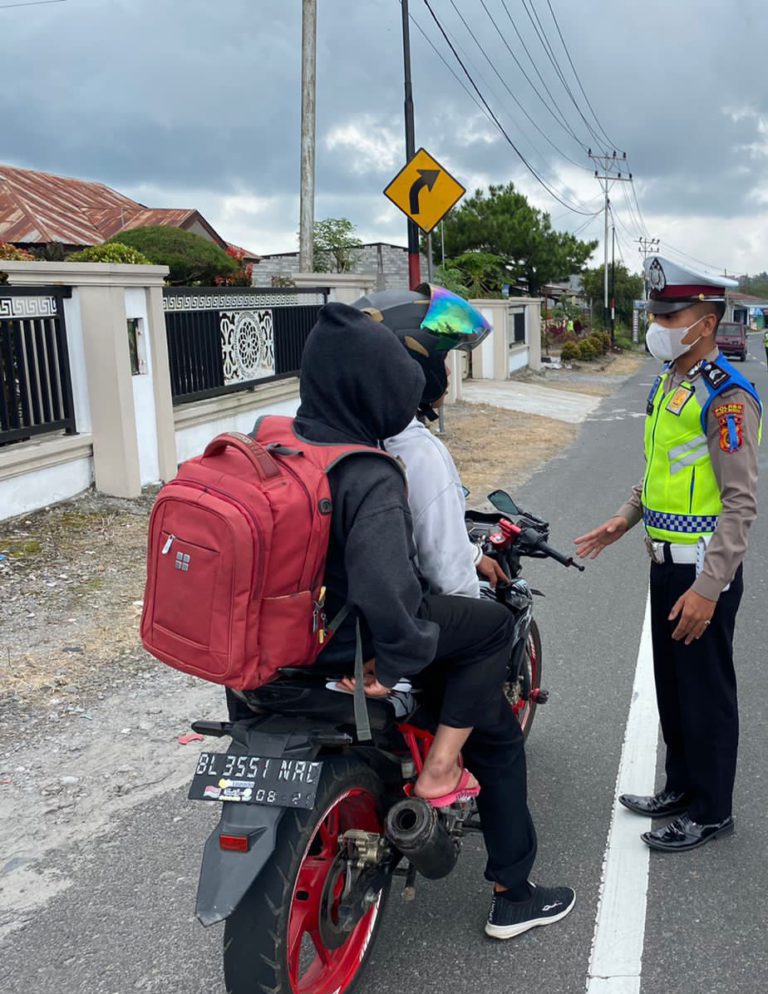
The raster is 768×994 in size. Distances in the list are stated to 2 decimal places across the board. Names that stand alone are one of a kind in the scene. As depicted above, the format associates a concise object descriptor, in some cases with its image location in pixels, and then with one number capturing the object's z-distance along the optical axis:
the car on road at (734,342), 39.81
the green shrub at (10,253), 8.91
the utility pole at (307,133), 16.11
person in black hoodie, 2.14
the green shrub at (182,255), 18.47
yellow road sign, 11.72
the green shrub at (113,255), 10.14
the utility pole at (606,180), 54.73
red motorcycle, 2.10
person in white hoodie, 2.43
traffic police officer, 2.92
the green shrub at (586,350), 36.34
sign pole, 12.45
